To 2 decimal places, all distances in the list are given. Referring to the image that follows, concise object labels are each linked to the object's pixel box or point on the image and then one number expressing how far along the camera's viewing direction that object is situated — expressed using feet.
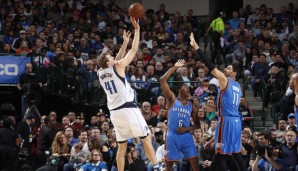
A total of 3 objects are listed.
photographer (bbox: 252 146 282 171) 50.99
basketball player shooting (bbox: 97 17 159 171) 43.73
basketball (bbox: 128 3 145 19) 45.17
